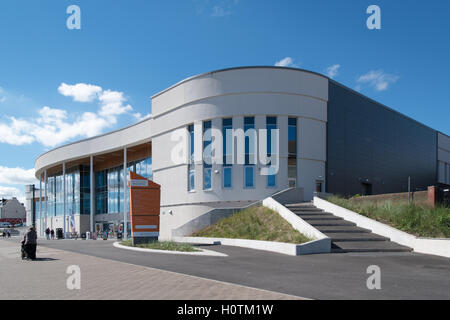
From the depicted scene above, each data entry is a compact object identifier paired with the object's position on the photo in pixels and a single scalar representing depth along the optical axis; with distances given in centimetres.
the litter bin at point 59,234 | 4439
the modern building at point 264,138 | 3109
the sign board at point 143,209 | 2103
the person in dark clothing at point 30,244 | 1575
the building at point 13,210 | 14038
